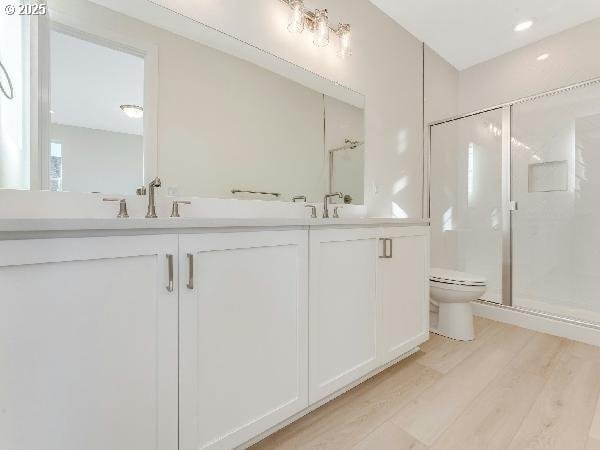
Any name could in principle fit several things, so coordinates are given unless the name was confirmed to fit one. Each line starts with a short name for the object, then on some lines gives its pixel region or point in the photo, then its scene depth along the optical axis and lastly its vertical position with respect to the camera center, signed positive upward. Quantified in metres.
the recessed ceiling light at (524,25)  2.44 +1.68
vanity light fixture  1.72 +1.24
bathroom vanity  0.65 -0.30
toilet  2.02 -0.54
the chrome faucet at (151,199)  1.13 +0.09
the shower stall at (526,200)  2.47 +0.23
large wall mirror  1.03 +0.51
